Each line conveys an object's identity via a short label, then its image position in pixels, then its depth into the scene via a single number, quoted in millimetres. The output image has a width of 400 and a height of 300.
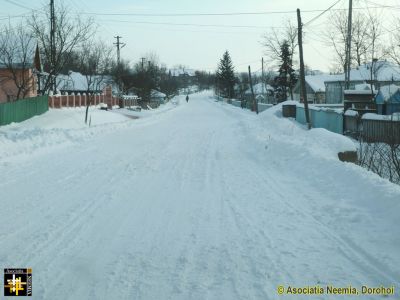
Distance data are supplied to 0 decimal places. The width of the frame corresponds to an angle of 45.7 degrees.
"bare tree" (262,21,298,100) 68188
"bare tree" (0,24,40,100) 33969
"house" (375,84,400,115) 29328
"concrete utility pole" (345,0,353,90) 29553
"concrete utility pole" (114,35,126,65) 65462
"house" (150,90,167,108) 89250
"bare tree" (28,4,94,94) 37906
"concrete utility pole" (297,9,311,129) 26844
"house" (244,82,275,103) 84219
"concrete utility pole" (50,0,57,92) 35803
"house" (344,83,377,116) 28438
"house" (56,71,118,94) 64438
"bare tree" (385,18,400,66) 32094
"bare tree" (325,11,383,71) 51062
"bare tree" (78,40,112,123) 38812
